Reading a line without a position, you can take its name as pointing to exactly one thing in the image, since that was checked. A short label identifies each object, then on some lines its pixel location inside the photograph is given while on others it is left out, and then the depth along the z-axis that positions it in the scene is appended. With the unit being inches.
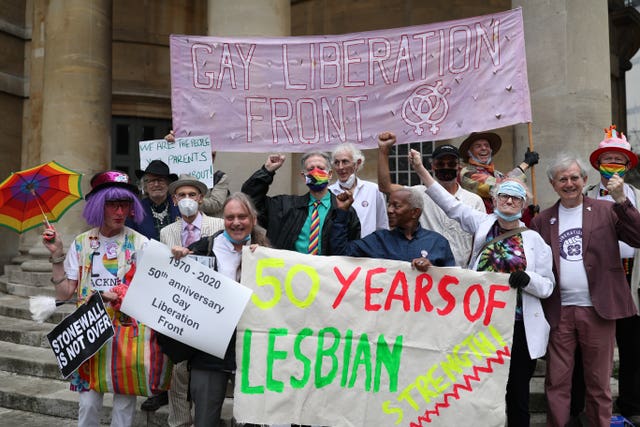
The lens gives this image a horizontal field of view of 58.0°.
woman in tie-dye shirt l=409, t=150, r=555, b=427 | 150.6
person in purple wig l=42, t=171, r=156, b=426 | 155.0
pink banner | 224.2
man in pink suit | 157.0
